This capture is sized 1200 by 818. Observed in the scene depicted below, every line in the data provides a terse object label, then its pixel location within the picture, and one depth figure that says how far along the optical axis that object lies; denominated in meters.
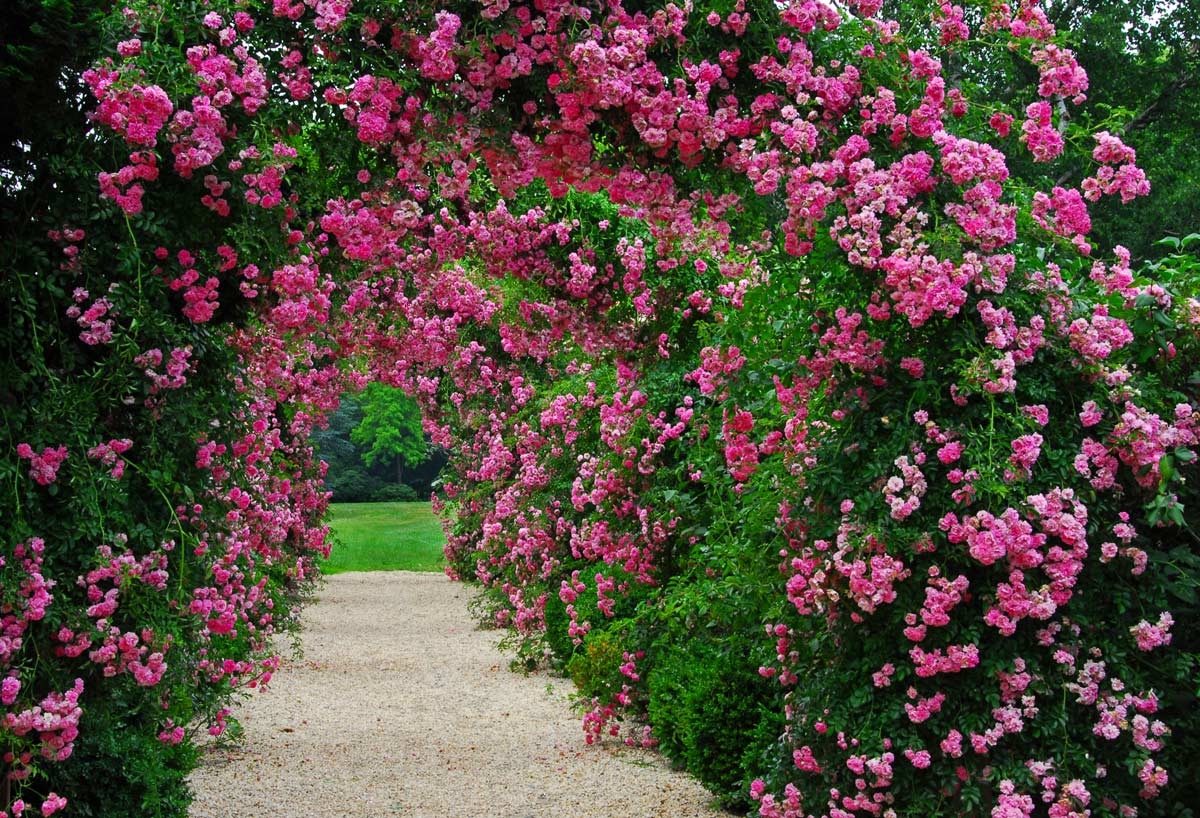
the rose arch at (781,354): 3.29
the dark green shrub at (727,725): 4.96
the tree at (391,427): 32.41
